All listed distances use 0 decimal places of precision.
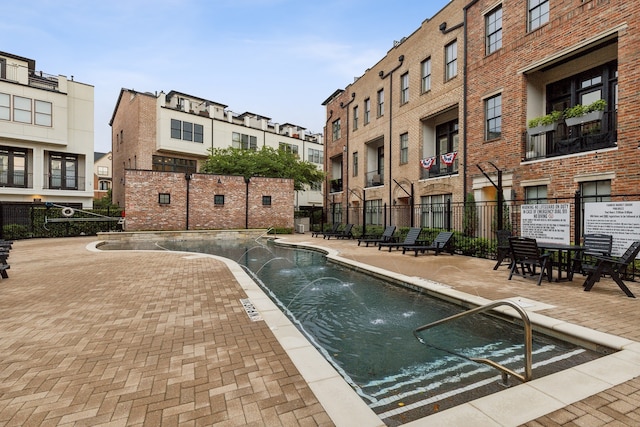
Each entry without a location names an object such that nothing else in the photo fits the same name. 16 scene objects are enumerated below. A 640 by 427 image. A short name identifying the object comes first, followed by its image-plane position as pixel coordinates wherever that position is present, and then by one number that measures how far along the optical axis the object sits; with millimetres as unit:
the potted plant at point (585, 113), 10484
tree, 28828
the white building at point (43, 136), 22734
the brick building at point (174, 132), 29750
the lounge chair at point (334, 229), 20625
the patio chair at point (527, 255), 6840
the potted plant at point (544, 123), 11734
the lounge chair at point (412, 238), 12898
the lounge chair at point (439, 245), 11586
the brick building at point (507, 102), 10219
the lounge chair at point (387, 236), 14912
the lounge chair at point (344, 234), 19375
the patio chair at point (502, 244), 8609
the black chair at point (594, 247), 7030
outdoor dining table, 6702
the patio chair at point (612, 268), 5740
